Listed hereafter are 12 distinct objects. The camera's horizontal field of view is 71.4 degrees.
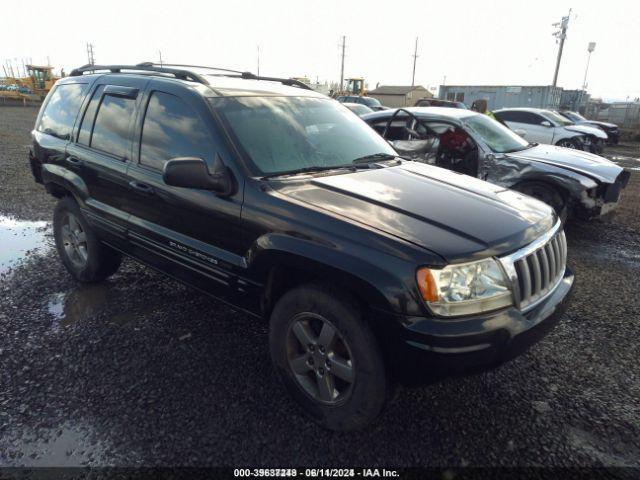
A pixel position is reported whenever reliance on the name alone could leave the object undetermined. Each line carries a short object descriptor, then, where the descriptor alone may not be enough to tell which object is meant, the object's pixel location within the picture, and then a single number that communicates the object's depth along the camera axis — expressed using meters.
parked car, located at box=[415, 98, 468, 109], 18.62
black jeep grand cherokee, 2.07
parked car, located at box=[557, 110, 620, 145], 19.02
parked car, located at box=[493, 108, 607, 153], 13.65
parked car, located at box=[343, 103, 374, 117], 14.62
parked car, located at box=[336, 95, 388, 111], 24.92
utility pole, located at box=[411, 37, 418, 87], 67.88
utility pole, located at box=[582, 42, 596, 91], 40.28
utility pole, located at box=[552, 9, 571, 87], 36.91
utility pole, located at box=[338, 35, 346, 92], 65.56
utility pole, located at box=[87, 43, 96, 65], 78.13
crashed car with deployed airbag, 5.62
